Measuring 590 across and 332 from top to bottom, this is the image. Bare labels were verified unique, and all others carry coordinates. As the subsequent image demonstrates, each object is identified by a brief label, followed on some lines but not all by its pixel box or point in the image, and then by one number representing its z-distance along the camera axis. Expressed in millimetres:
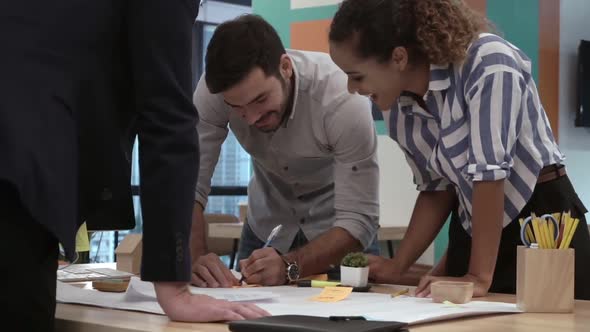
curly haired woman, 2397
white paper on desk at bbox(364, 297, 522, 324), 1995
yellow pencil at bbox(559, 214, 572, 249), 2137
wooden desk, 1956
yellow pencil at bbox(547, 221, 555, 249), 2143
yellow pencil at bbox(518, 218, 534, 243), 2183
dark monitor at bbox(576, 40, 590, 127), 6066
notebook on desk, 1832
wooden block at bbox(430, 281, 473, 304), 2208
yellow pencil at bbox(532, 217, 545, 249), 2141
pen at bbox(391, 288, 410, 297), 2358
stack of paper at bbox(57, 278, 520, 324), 2049
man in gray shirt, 2754
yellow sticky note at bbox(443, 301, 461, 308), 2158
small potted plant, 2493
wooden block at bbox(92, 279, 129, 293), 2409
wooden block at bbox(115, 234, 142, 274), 2883
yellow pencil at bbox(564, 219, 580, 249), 2140
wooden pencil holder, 2132
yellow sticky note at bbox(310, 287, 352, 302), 2275
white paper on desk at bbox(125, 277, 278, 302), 2235
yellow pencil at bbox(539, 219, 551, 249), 2139
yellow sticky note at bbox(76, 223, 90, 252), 2393
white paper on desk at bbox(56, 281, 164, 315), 2128
